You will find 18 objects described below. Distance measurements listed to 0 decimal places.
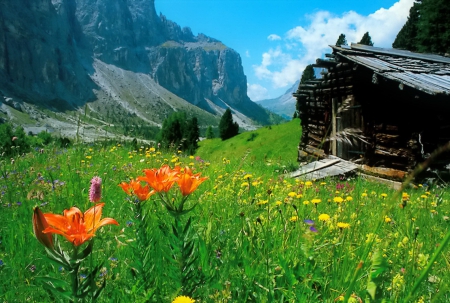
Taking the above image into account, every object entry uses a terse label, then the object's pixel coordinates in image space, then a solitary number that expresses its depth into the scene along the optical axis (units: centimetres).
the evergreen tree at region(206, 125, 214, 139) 6631
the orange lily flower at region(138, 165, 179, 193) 154
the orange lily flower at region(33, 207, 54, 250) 97
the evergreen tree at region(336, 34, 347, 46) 4766
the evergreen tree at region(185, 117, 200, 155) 5541
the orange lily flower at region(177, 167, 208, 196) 159
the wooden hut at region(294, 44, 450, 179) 925
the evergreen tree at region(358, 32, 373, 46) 5120
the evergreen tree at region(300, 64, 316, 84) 4688
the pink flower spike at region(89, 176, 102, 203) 129
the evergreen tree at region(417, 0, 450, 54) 3194
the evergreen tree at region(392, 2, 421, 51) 4522
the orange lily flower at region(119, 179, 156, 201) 159
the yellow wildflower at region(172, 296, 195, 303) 114
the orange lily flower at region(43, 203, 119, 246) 104
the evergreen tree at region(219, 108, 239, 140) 4925
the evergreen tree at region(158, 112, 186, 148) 5756
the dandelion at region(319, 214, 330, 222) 221
